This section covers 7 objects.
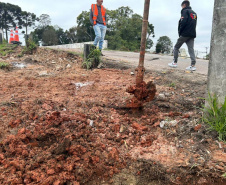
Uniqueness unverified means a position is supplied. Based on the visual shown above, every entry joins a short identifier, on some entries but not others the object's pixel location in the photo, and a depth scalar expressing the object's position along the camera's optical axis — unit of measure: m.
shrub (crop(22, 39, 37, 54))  6.87
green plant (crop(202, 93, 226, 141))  2.21
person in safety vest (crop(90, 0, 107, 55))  5.86
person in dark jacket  4.90
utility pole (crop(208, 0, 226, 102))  2.24
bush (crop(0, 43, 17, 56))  6.93
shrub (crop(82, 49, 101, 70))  5.39
